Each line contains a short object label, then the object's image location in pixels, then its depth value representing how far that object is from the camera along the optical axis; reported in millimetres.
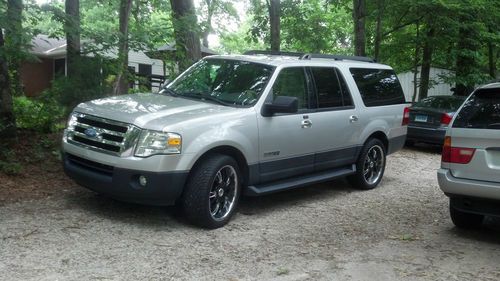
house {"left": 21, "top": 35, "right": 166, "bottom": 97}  25359
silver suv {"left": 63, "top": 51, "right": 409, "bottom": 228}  5324
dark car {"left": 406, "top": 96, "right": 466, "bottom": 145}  12227
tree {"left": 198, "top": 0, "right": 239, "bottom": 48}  28375
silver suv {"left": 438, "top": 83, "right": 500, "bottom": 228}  5355
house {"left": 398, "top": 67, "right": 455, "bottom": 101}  25938
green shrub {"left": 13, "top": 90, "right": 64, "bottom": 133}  8359
